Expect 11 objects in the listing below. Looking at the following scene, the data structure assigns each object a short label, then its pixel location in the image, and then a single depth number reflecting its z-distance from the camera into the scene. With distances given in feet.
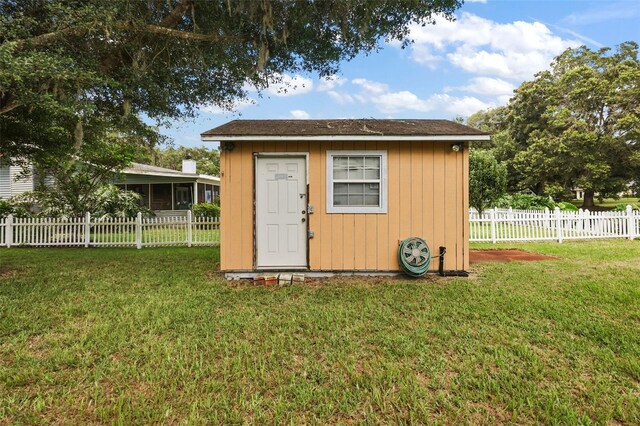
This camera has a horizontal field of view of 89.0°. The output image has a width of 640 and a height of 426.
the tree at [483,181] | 43.75
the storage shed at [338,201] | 18.74
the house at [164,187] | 54.24
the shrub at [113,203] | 39.30
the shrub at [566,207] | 49.08
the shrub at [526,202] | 53.42
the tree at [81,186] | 34.99
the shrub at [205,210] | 52.70
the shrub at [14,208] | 36.11
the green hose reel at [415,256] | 18.10
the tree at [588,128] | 64.03
